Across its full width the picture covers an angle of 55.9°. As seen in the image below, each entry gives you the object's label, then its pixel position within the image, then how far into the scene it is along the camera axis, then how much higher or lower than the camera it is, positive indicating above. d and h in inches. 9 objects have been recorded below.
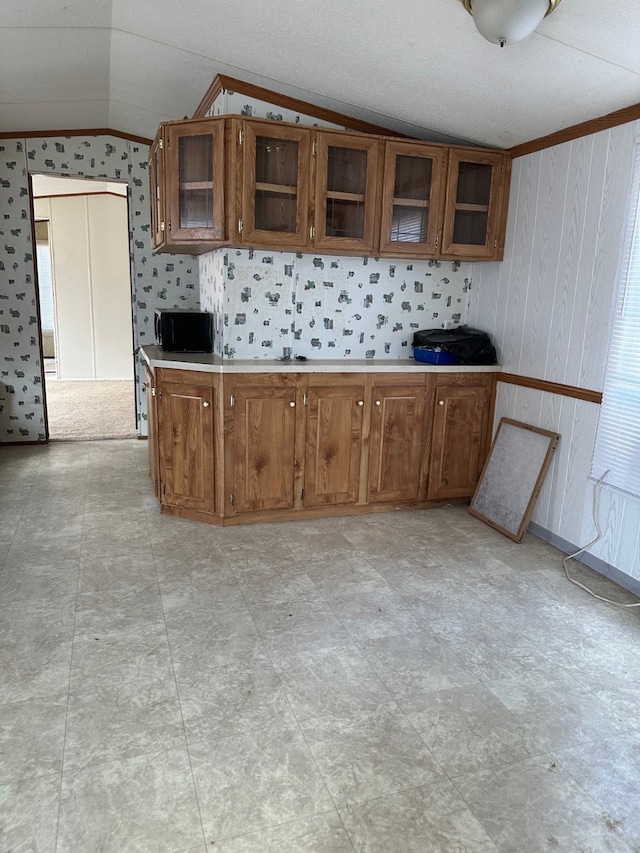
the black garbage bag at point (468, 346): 152.9 -10.5
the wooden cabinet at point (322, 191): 128.5 +23.7
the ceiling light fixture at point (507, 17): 80.6 +38.6
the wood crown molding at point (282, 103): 133.3 +43.8
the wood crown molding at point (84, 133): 188.1 +48.8
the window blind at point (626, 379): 113.6 -13.2
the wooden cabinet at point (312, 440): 136.7 -33.4
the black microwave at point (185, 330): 152.0 -9.5
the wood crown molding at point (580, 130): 113.0 +36.0
